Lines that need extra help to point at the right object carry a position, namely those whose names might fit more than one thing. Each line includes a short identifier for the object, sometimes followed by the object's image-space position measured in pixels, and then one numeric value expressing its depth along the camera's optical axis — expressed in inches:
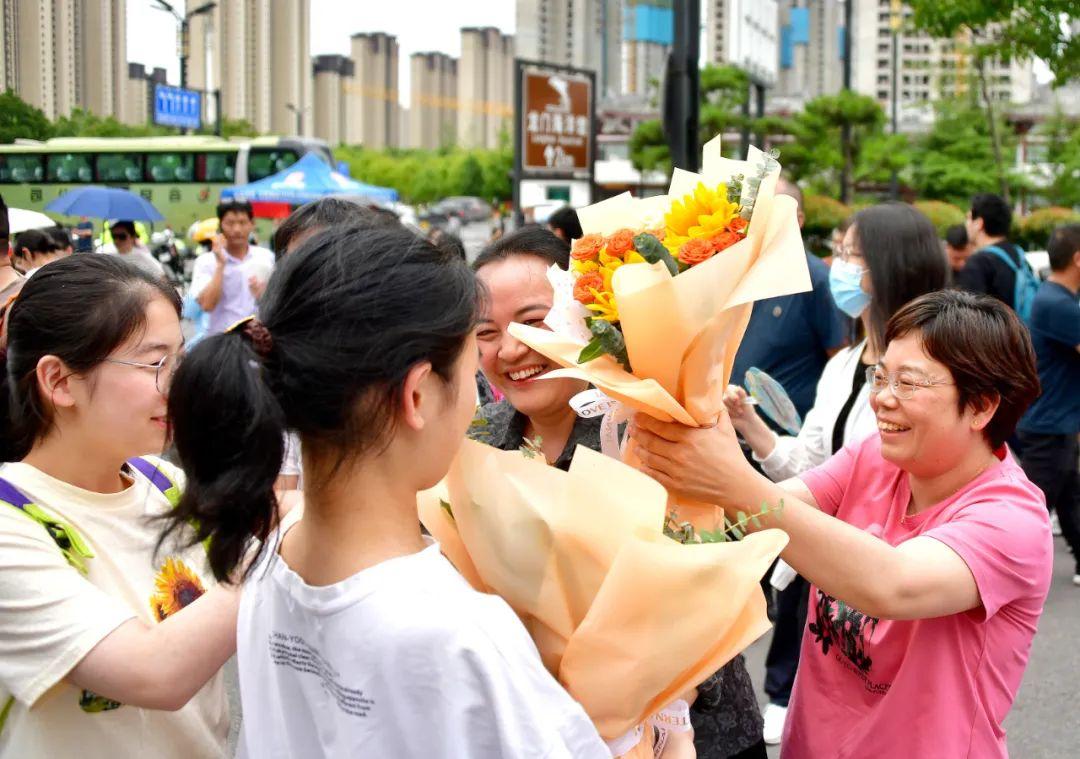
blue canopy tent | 727.1
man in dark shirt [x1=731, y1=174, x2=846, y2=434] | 197.2
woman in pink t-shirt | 74.0
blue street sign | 235.1
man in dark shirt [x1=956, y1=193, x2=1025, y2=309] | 277.4
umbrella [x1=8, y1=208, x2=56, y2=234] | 265.1
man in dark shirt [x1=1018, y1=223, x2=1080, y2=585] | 232.8
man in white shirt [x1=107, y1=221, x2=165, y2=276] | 373.1
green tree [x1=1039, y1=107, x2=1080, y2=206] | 1093.8
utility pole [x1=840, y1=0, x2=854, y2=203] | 894.3
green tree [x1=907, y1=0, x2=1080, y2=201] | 372.5
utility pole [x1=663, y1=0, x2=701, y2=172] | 285.9
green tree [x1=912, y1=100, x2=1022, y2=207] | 1224.8
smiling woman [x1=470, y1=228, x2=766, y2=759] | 95.4
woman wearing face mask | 148.3
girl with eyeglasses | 67.5
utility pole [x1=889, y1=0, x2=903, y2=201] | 1132.9
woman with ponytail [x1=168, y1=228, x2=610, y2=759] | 53.2
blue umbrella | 386.9
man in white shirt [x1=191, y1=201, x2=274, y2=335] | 313.3
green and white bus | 221.9
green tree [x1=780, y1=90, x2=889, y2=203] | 1144.2
